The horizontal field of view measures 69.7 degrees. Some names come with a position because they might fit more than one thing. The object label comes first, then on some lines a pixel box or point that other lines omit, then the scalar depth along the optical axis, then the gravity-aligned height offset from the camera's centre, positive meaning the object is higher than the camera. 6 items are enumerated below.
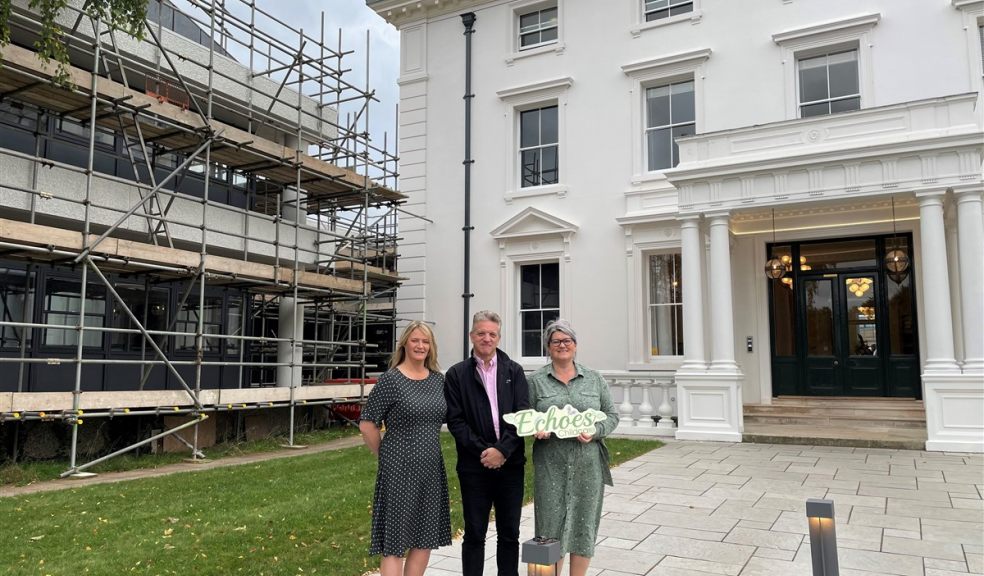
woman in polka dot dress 4.13 -0.70
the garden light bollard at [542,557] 2.71 -0.82
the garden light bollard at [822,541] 3.57 -0.99
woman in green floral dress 4.21 -0.77
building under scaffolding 10.28 +2.08
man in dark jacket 4.24 -0.57
